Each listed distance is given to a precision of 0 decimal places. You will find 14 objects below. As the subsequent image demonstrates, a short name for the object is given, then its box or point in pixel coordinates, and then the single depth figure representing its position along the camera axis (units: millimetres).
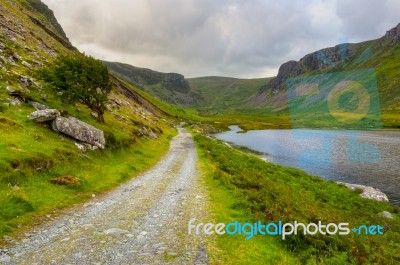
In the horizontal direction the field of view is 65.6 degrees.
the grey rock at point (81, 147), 31297
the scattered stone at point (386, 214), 25462
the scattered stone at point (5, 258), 11320
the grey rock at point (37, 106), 37694
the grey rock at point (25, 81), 43197
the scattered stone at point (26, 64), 52284
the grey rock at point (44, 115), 32188
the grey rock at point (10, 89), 36734
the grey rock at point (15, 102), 34931
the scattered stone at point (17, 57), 53047
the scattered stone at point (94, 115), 46819
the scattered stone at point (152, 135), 65800
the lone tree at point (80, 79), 42500
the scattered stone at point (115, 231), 14445
